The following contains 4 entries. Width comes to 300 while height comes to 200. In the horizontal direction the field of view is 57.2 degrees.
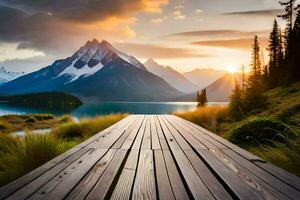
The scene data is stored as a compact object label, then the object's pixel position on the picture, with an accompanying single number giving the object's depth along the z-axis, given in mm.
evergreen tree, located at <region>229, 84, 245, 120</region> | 12849
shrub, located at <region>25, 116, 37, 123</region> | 25309
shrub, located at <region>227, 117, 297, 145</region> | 6695
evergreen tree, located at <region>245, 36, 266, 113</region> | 13562
